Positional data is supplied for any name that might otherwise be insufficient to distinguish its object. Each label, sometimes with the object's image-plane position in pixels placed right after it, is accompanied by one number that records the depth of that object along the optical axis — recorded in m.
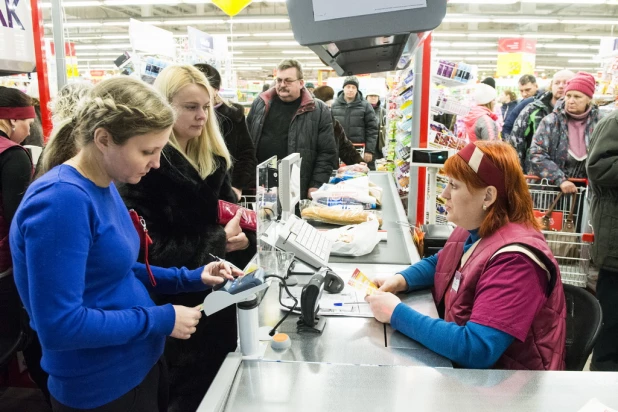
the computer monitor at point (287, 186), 2.08
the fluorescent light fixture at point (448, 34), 16.11
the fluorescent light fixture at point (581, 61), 21.22
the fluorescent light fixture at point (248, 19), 12.50
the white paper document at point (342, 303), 1.74
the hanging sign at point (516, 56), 14.76
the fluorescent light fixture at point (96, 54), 21.36
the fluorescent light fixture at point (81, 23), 14.17
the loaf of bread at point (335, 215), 2.71
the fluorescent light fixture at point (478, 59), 21.47
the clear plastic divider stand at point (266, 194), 1.87
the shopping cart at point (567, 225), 3.55
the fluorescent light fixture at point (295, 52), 20.38
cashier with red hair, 1.40
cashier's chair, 1.64
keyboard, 1.81
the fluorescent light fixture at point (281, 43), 17.94
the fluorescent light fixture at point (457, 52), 19.35
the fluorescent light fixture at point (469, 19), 12.78
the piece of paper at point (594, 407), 1.19
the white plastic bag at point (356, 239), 2.35
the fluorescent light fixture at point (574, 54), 19.59
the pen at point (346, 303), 1.81
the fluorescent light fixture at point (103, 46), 18.91
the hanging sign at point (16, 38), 2.75
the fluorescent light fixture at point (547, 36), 16.14
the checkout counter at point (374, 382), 1.22
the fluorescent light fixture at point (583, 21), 12.62
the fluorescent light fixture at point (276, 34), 16.52
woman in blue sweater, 1.10
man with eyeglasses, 3.97
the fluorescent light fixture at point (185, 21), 12.88
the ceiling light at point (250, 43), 17.90
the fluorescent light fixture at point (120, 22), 13.95
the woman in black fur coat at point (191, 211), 1.89
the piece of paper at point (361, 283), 1.82
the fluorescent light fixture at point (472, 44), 17.77
